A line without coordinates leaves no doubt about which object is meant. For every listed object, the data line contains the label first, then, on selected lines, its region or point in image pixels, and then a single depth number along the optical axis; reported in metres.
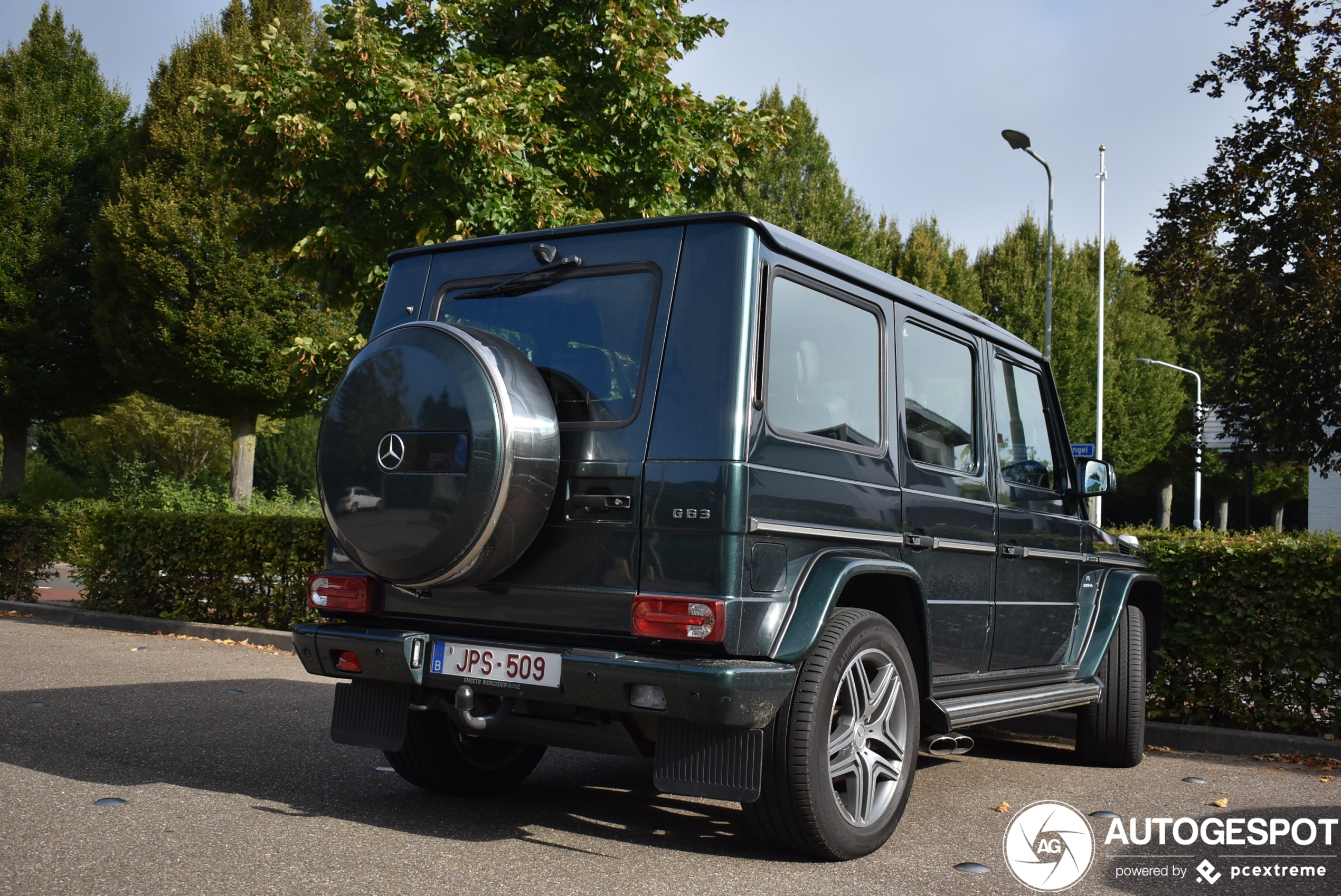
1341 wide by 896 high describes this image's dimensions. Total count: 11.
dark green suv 3.60
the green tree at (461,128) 10.29
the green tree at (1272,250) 12.95
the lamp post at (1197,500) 30.36
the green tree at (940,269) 33.66
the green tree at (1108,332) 35.34
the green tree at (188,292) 20.61
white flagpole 26.78
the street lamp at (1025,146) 23.98
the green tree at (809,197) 26.59
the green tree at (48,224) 23.80
